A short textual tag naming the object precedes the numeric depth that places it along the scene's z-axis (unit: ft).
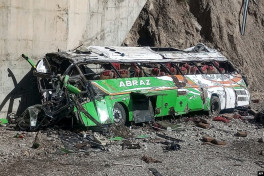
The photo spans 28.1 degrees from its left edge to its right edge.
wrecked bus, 48.83
